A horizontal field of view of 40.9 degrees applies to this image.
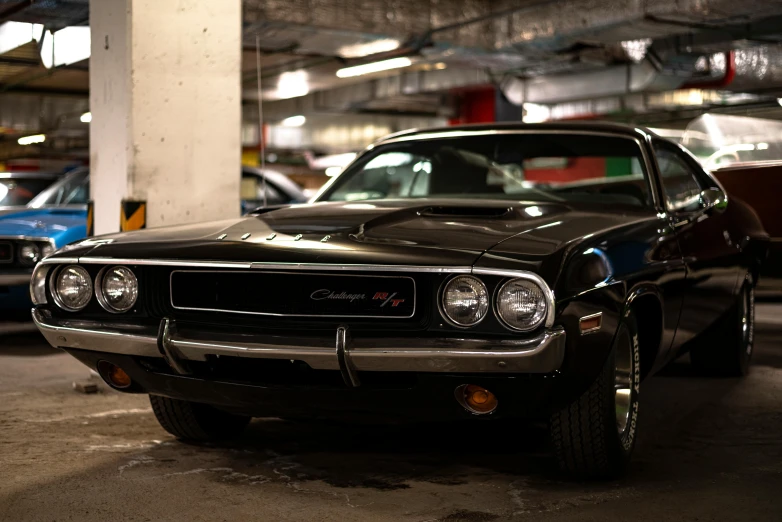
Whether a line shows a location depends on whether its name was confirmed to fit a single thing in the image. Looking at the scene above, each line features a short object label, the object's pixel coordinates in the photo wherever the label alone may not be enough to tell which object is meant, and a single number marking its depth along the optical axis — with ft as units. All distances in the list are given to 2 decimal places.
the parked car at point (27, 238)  22.68
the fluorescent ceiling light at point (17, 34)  40.96
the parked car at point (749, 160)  27.43
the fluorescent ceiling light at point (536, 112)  70.23
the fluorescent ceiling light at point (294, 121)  92.84
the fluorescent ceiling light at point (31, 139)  86.17
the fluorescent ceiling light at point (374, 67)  47.18
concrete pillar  18.29
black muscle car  9.59
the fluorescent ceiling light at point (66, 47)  42.19
